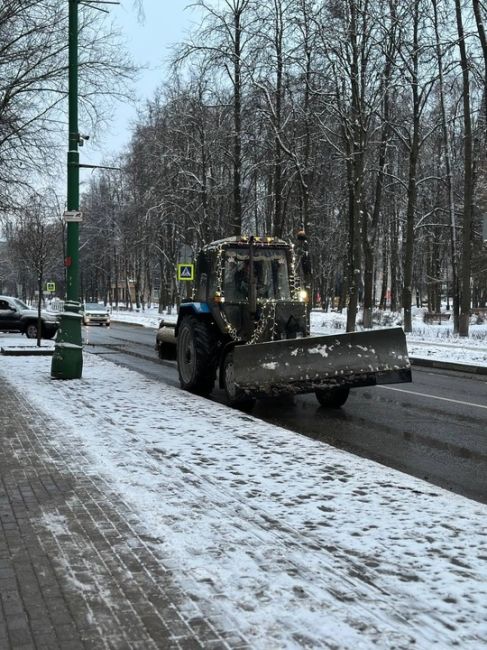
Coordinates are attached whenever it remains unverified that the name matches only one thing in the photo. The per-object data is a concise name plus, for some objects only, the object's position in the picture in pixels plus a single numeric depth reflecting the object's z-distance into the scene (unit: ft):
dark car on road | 87.67
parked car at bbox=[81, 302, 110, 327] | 136.98
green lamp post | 40.16
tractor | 31.50
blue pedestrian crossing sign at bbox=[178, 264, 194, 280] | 85.10
